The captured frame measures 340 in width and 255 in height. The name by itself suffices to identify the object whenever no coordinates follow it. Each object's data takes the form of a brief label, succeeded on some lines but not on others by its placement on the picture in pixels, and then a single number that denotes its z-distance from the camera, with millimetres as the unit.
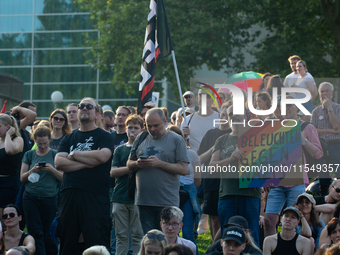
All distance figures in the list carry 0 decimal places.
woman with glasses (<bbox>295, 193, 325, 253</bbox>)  12609
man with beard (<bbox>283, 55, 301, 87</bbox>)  20203
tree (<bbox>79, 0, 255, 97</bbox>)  43219
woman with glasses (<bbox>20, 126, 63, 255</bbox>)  13336
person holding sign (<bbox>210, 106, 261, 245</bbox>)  12344
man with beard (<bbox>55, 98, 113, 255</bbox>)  11367
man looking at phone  11609
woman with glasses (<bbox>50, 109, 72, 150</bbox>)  15469
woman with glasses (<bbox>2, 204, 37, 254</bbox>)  12383
